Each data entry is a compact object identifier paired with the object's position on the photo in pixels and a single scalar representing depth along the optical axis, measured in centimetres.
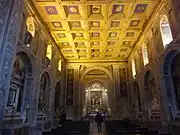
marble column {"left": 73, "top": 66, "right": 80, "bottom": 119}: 1606
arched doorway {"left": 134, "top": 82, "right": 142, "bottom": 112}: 1345
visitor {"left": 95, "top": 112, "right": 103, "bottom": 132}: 1139
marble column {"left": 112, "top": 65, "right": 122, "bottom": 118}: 1608
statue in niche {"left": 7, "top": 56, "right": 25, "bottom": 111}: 684
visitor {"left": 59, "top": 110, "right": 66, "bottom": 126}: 1159
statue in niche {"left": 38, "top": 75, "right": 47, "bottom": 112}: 996
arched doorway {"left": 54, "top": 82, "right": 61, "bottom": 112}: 1378
